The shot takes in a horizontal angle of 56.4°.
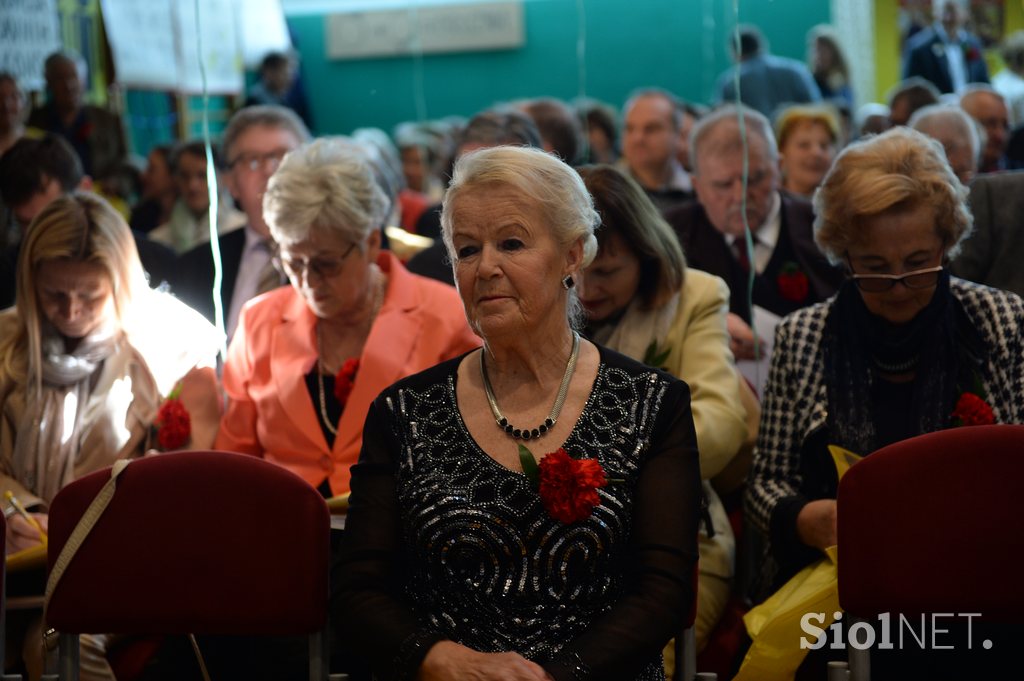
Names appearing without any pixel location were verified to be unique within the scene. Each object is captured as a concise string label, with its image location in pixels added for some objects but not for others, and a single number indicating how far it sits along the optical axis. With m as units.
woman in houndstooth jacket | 2.15
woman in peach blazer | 2.59
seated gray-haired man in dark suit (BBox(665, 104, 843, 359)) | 3.28
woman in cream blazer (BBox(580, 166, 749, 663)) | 2.46
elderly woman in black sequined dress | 1.71
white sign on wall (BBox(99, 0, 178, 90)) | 6.25
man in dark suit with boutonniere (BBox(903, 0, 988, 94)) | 6.31
